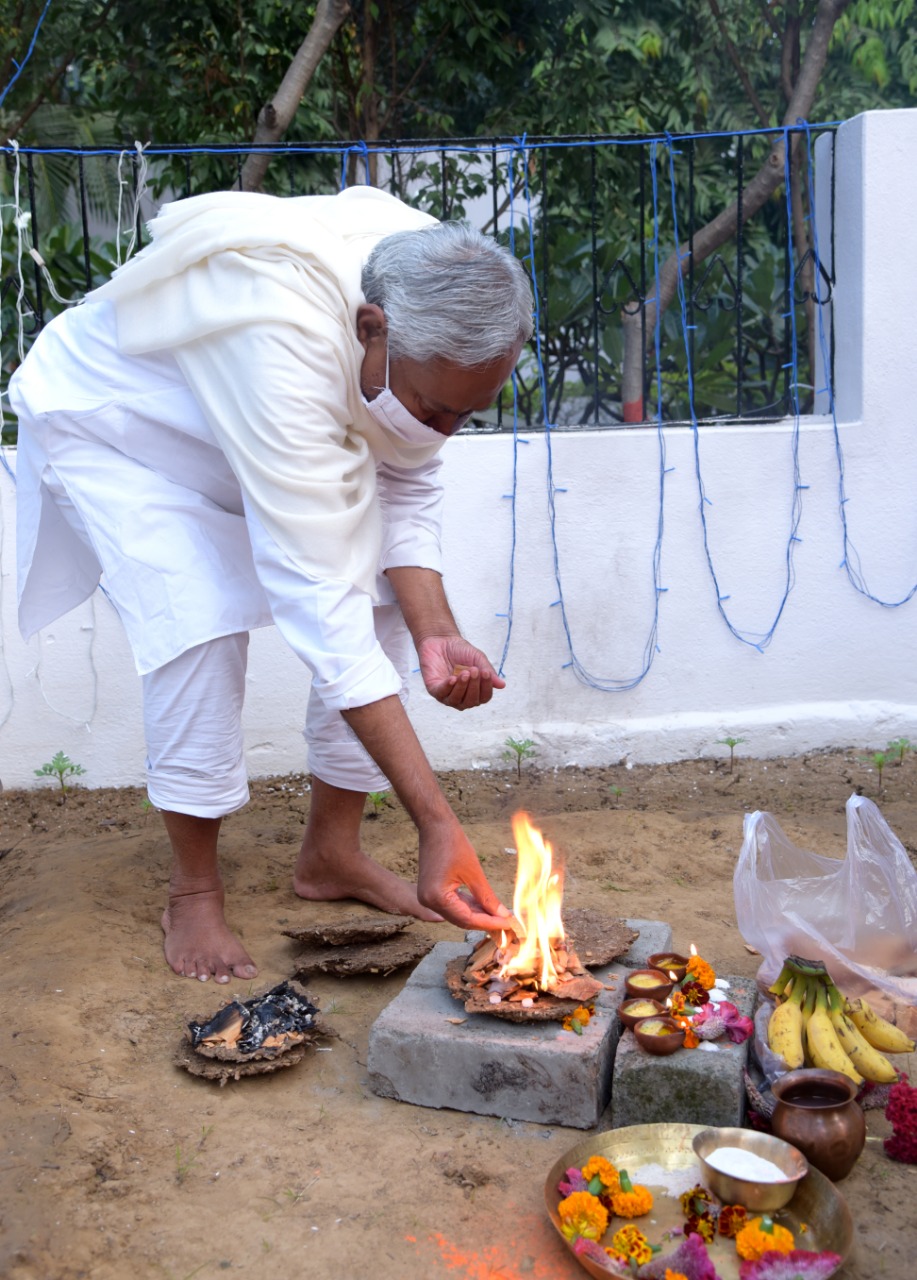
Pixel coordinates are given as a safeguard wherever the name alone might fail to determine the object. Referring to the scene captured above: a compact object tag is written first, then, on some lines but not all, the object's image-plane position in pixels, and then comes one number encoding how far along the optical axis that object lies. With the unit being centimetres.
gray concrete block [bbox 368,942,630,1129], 260
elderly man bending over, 265
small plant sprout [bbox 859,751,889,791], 474
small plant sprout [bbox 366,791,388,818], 479
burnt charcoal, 288
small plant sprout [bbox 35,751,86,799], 493
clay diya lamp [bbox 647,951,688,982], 287
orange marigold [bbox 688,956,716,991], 277
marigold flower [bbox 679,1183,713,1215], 226
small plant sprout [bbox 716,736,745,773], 513
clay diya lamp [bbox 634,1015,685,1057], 255
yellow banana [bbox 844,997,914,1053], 280
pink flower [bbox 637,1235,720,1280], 206
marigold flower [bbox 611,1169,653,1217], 225
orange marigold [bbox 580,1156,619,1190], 229
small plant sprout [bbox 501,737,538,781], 520
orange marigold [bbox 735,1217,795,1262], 212
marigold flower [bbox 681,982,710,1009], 273
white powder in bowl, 223
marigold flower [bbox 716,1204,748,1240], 220
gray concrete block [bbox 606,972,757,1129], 253
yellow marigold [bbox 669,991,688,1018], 268
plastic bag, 304
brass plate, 218
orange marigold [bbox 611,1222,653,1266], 213
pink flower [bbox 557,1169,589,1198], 229
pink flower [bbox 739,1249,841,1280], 206
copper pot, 237
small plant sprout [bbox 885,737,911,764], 511
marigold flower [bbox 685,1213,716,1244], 221
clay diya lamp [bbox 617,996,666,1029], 266
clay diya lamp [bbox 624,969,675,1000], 278
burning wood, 271
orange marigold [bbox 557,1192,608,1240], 220
